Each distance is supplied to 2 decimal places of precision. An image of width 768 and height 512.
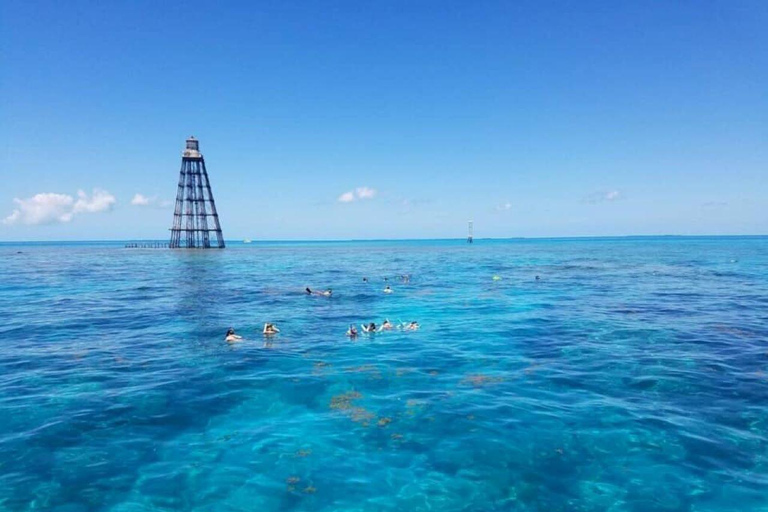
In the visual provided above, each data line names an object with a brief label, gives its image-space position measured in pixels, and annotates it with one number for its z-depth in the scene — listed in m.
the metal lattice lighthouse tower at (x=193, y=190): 103.12
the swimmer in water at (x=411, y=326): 25.35
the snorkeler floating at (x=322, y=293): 38.81
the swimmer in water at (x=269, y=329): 23.83
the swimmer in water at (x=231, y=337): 22.67
